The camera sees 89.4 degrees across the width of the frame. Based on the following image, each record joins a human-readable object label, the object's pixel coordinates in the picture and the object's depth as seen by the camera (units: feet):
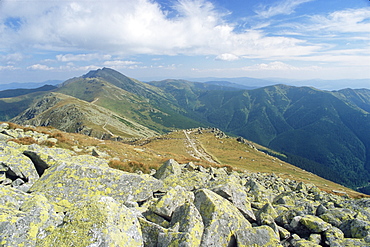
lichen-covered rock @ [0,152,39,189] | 35.55
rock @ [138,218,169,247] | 23.57
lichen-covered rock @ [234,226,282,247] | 25.12
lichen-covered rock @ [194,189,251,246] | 25.04
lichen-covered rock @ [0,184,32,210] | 23.18
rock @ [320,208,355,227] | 33.53
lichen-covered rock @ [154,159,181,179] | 51.87
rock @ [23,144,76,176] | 39.99
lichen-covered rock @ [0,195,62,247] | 17.95
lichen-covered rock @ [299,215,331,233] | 29.78
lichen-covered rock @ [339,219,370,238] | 28.82
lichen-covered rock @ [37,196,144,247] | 19.25
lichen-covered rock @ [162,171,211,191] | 41.68
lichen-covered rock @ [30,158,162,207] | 30.68
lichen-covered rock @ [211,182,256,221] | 33.06
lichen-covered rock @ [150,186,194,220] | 28.02
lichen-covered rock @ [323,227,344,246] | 27.32
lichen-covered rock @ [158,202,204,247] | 22.71
